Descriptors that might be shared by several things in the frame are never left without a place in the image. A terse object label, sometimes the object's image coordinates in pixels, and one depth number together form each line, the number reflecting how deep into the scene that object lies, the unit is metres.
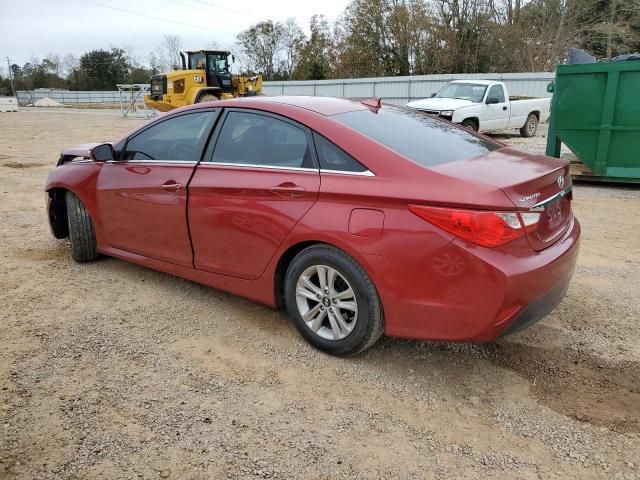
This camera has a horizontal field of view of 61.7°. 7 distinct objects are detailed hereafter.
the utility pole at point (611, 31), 29.16
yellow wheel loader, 21.75
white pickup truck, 13.91
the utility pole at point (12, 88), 67.04
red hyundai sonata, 2.69
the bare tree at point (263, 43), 52.59
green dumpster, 7.95
